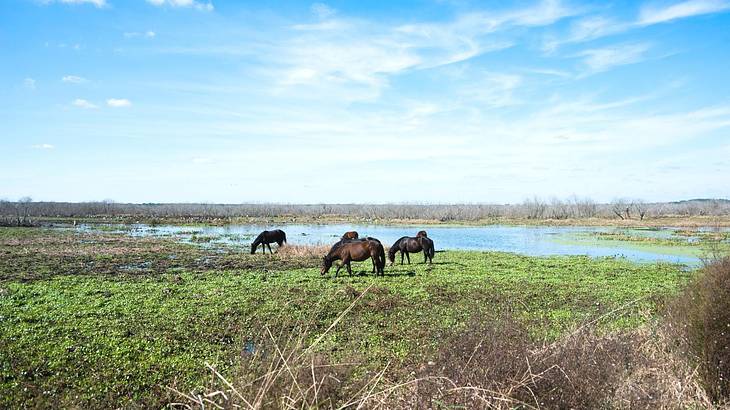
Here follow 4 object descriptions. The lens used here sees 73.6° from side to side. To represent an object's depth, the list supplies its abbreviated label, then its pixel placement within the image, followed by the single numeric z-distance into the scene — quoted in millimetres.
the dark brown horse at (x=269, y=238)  28984
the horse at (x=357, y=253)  18750
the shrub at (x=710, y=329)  5660
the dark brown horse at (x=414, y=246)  23656
